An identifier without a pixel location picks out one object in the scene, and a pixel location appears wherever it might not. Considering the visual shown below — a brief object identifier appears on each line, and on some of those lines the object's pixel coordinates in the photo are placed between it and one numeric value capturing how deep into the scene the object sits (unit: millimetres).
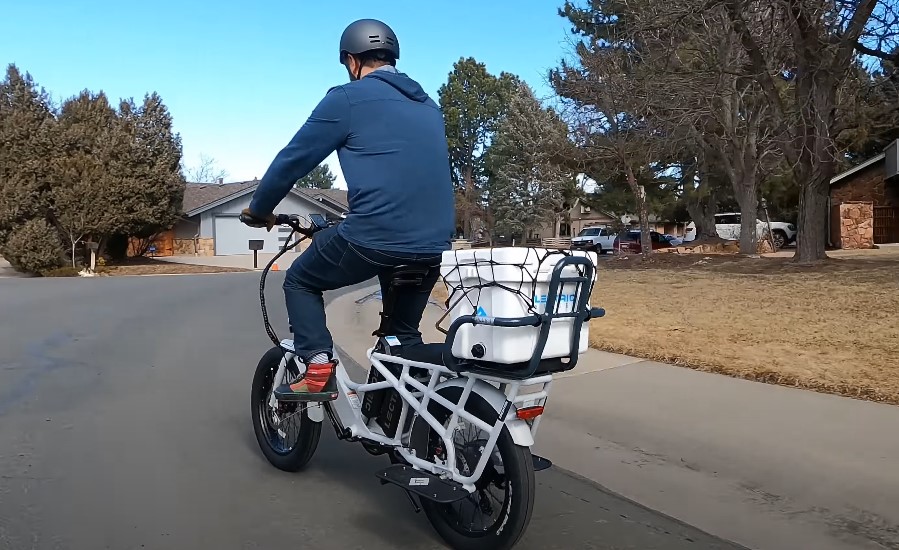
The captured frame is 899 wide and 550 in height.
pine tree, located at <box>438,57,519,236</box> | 69375
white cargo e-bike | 3318
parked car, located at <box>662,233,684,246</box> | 45500
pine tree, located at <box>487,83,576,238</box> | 53438
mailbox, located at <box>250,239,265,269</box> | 38891
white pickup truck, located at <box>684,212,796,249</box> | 39422
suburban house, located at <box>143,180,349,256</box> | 47969
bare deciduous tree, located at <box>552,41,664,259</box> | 24547
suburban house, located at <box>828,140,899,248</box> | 34094
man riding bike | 3764
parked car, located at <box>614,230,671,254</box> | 39141
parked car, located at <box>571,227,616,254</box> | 44656
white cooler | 3277
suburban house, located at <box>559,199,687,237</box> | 59331
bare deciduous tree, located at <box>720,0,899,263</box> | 16500
